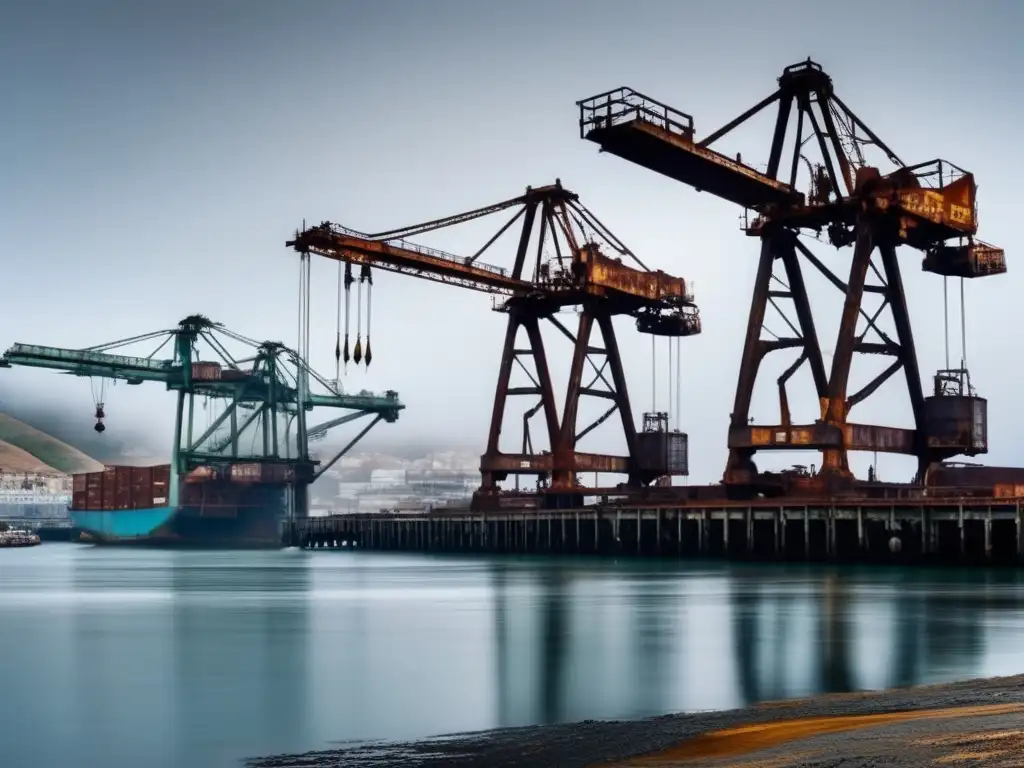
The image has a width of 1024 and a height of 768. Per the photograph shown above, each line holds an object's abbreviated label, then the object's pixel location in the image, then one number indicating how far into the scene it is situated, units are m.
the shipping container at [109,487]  125.50
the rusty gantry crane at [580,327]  68.56
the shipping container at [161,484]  118.86
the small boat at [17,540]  125.56
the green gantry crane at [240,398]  105.31
